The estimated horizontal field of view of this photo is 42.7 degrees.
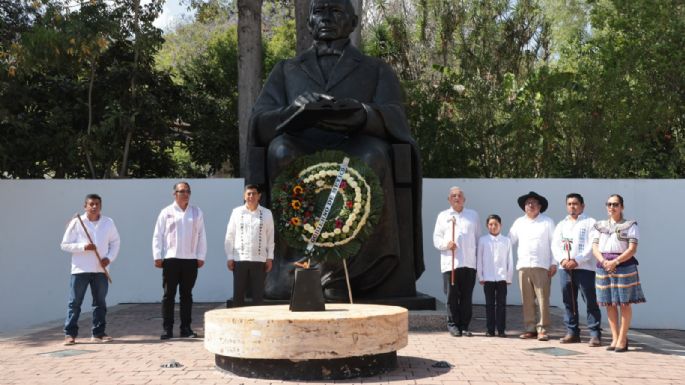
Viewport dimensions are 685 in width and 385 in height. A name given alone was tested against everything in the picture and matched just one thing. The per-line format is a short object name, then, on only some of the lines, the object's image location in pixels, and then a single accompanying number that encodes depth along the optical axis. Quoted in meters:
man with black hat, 8.73
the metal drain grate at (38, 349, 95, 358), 7.54
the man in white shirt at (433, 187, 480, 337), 8.73
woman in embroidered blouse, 7.75
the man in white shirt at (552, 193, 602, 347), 8.26
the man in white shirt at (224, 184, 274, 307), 8.40
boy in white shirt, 8.83
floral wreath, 8.25
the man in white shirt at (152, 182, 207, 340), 8.55
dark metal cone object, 6.60
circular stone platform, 5.92
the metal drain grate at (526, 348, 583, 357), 7.54
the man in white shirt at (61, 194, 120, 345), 8.40
